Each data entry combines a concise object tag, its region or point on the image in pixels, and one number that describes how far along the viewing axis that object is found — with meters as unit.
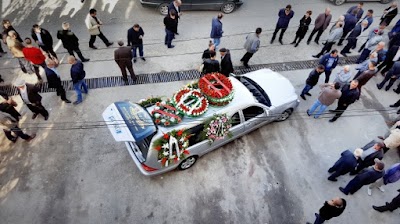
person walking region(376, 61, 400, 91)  9.34
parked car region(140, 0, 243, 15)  11.77
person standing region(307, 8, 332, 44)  10.54
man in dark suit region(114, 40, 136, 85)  8.79
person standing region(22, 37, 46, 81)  8.39
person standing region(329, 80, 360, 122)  8.16
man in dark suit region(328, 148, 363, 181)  7.00
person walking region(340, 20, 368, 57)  10.65
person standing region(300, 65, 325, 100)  8.57
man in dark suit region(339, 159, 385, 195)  6.69
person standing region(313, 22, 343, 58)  10.12
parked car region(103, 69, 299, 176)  6.60
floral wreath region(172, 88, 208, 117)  6.96
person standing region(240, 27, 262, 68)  9.62
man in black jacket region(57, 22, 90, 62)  9.06
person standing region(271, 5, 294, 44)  10.48
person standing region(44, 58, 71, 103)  8.05
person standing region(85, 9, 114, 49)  9.70
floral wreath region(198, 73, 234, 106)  7.22
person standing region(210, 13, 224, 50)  9.98
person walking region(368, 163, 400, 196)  7.00
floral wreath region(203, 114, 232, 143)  7.02
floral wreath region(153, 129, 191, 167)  6.59
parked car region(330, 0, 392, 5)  13.34
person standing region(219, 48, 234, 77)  8.81
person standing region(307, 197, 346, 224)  5.93
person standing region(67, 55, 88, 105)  8.15
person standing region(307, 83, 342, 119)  8.25
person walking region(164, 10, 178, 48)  10.03
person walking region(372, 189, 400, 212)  6.90
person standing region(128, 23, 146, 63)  9.41
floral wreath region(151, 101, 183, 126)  6.77
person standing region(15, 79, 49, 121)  7.67
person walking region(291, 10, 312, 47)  10.38
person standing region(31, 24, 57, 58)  9.05
